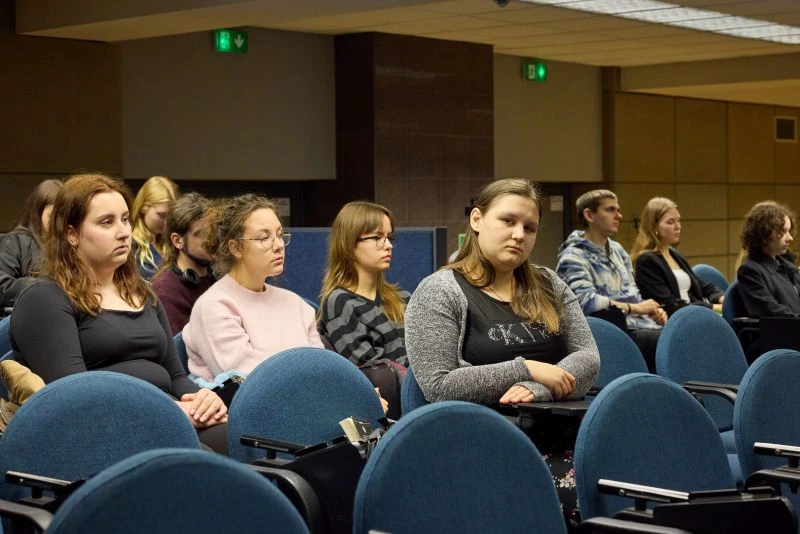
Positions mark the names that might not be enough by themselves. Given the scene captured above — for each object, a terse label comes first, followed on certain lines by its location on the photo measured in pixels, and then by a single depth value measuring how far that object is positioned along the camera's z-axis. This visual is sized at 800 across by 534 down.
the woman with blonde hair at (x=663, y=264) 6.90
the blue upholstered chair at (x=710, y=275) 8.32
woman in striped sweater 4.34
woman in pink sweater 3.84
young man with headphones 4.61
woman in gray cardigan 3.12
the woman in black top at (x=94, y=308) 3.06
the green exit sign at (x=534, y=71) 11.11
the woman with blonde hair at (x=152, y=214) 5.56
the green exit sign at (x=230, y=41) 8.73
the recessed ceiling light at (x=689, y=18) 8.29
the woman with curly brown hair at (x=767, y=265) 6.33
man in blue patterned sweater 6.42
